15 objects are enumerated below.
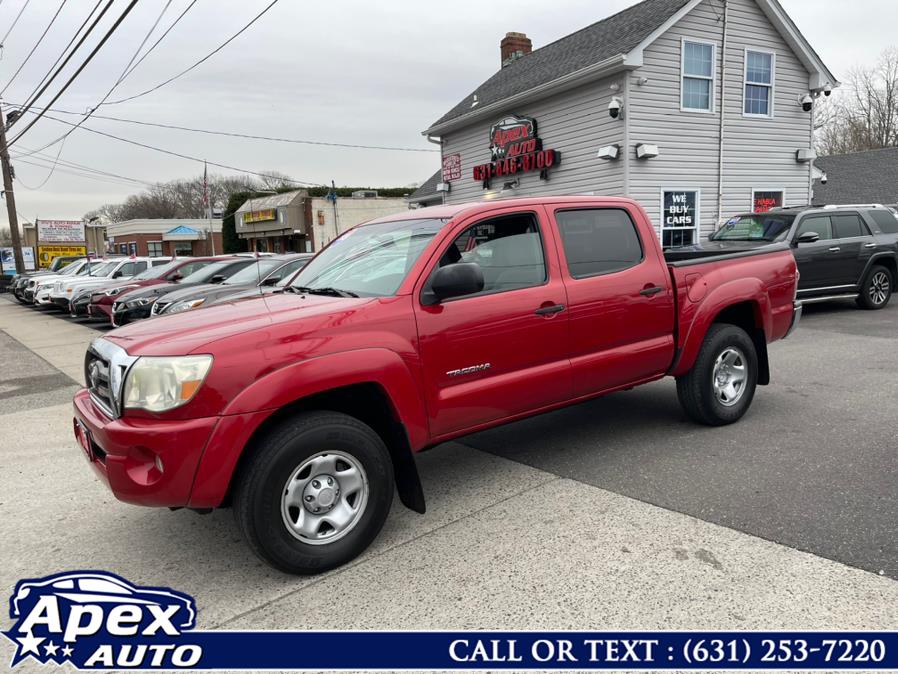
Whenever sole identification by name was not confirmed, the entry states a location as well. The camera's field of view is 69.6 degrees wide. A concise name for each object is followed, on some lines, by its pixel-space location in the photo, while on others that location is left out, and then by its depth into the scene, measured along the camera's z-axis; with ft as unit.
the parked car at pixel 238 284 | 32.50
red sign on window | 54.75
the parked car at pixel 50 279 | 60.76
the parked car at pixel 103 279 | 52.95
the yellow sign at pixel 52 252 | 136.98
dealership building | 47.83
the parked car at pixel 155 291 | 37.47
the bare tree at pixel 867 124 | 128.67
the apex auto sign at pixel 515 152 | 54.03
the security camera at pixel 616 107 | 46.50
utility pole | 90.93
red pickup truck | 9.61
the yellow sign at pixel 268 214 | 148.66
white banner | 148.77
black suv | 35.09
